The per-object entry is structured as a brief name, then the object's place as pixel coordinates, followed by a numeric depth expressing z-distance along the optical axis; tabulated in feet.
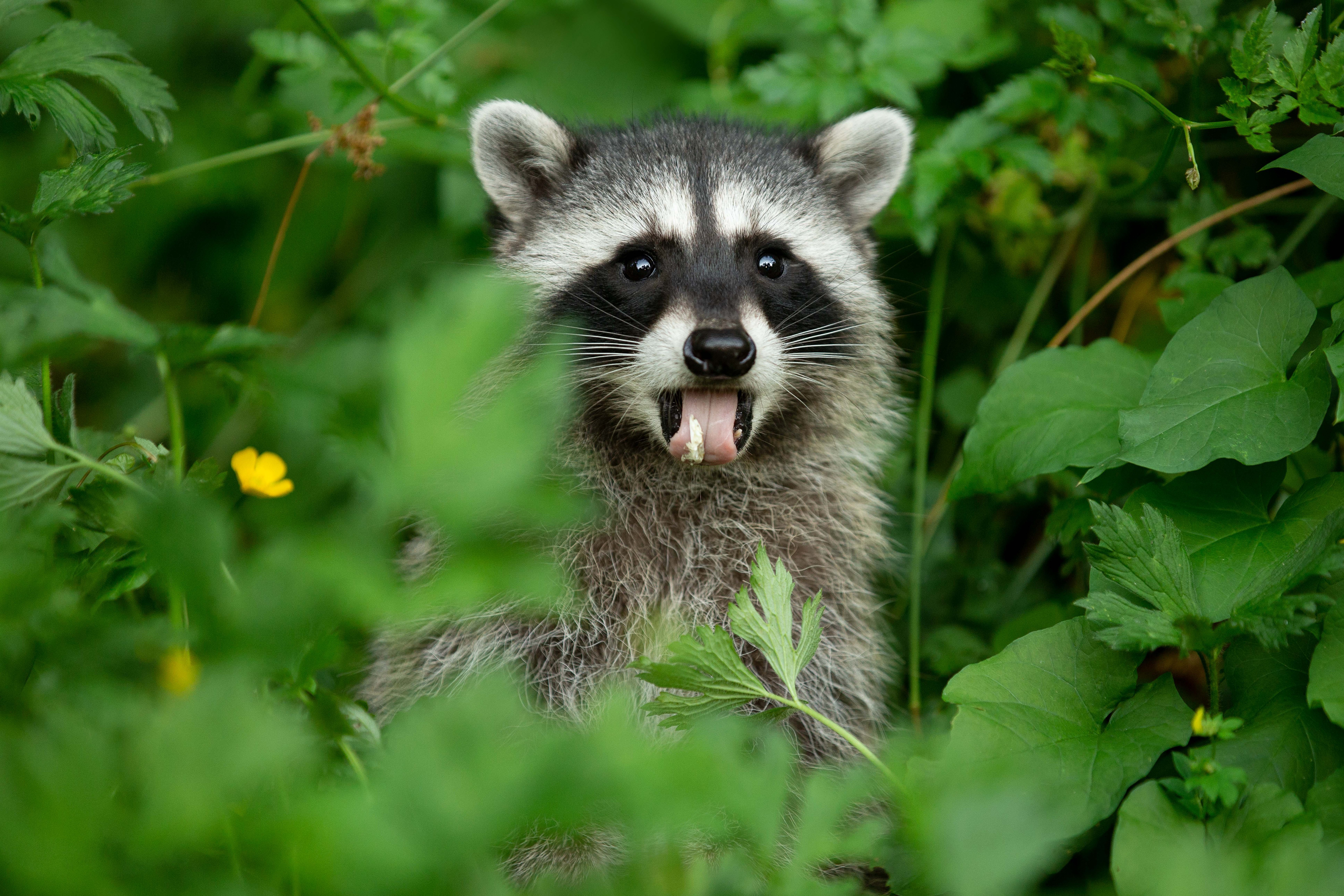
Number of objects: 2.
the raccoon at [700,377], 17.47
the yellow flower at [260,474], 13.83
